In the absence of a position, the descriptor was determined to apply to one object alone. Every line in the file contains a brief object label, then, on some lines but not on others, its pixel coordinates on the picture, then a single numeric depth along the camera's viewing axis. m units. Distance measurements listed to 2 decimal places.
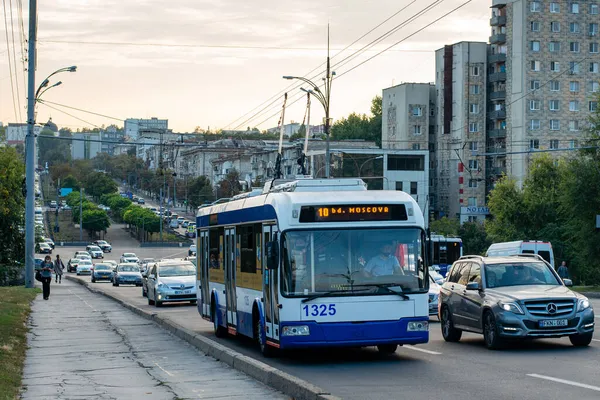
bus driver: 15.80
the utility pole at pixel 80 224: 155.00
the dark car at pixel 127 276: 61.00
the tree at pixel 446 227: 106.38
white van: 47.97
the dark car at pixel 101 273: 69.88
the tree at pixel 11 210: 63.28
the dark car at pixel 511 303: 17.39
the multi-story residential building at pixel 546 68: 113.75
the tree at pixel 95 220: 153.62
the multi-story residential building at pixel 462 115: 122.50
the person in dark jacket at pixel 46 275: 40.09
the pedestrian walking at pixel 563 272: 48.27
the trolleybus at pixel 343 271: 15.59
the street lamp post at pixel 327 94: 41.38
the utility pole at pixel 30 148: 43.34
